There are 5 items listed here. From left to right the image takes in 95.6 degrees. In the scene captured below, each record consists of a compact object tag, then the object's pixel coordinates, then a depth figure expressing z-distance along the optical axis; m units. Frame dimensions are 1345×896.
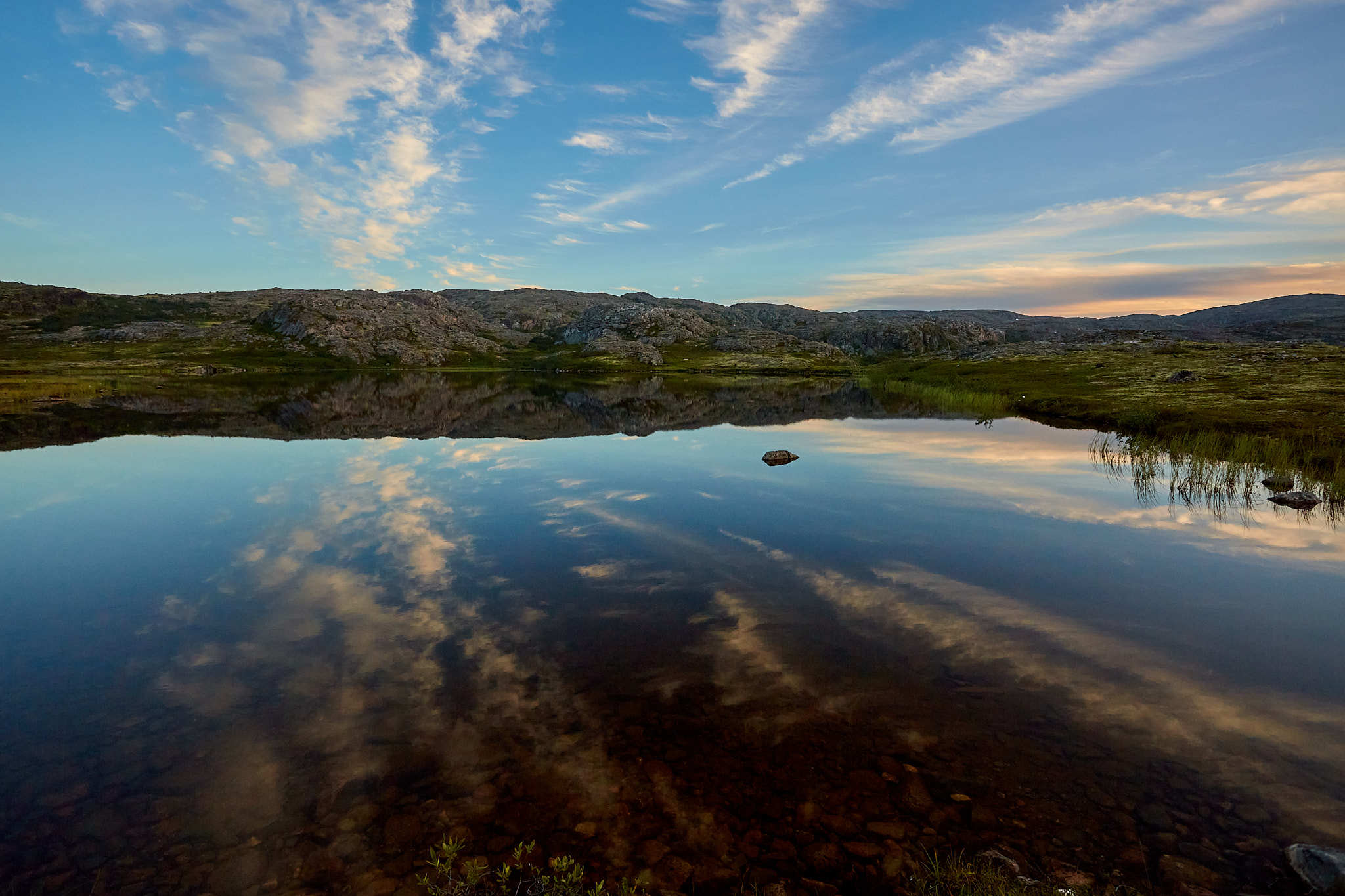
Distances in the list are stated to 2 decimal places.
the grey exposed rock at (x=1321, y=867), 8.31
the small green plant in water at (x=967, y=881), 8.52
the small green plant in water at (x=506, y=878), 8.49
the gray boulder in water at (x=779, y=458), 43.66
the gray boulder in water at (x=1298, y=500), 29.23
